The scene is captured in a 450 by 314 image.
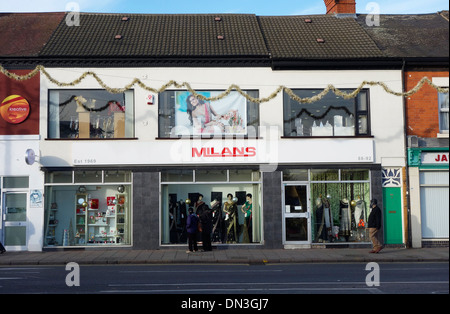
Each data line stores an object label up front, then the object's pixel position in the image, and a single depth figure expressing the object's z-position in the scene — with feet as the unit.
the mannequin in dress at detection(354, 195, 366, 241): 66.13
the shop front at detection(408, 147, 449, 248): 65.16
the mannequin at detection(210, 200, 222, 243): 66.13
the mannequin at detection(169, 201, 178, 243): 65.87
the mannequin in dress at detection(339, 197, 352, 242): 66.23
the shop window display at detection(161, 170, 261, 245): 65.98
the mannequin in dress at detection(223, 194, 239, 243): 66.18
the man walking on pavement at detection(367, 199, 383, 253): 59.67
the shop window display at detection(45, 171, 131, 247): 65.87
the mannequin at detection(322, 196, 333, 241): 66.13
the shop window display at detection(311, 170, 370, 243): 66.13
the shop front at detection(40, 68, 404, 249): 65.36
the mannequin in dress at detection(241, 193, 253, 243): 66.23
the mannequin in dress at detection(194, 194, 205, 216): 64.80
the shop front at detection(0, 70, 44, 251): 65.10
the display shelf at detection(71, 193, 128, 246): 66.13
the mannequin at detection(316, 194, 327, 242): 66.03
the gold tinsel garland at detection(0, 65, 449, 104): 62.18
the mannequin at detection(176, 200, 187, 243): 66.08
